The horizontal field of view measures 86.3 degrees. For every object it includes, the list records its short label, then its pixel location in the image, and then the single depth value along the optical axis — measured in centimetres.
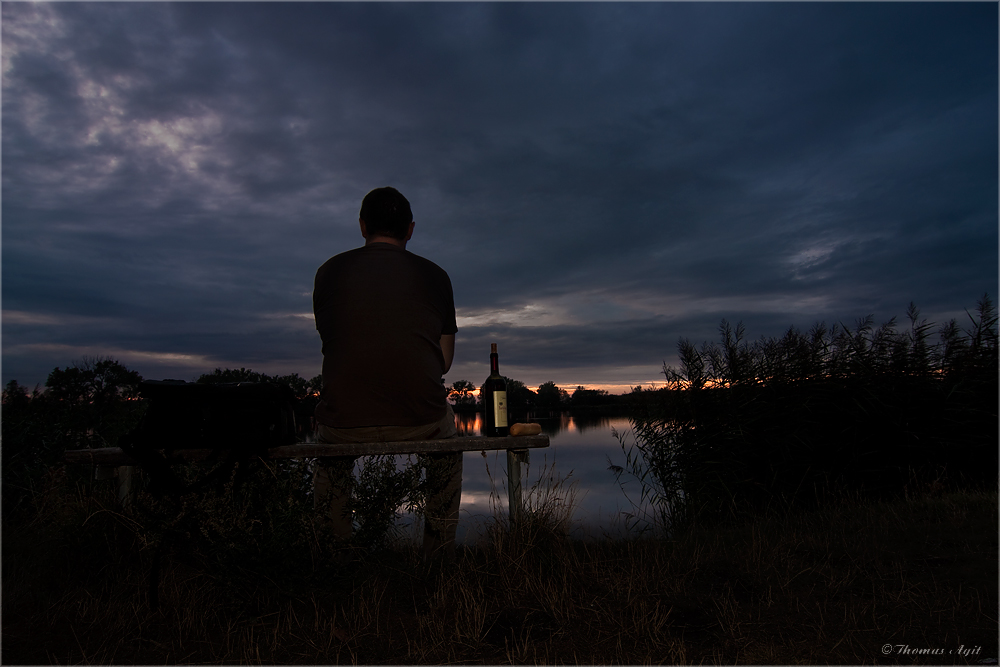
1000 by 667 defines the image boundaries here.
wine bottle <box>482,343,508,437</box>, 384
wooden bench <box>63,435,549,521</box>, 306
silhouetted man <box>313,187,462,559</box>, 314
